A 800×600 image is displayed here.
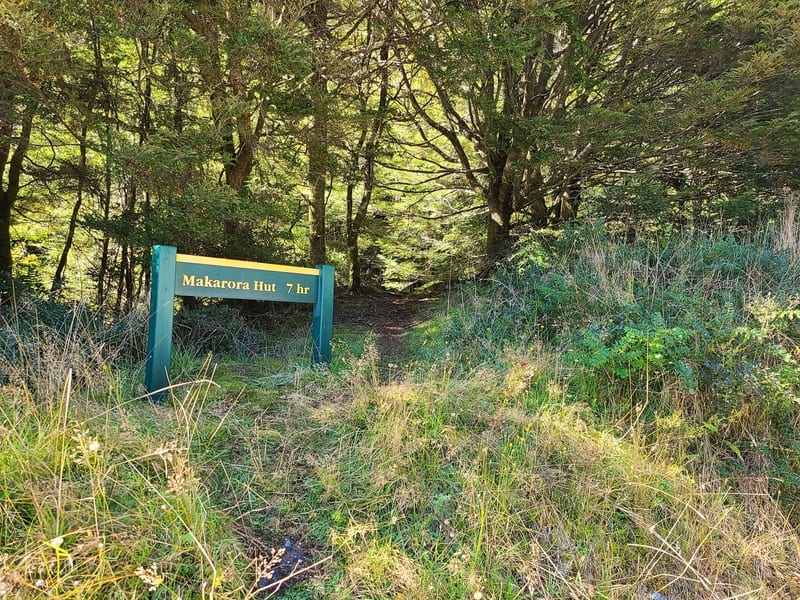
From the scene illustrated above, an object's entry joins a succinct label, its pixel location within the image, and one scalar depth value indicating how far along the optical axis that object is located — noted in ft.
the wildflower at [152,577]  4.41
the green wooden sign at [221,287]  10.30
